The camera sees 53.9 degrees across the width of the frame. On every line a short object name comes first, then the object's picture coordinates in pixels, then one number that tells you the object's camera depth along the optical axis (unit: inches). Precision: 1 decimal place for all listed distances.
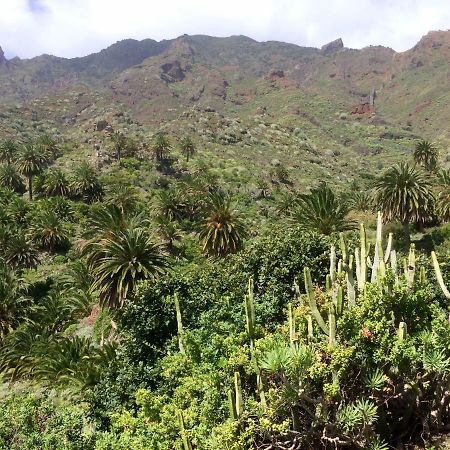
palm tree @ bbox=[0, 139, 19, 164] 3535.9
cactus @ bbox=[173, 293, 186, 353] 724.7
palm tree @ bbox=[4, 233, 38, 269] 2158.0
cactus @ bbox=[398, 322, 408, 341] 476.0
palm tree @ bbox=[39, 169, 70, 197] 3093.0
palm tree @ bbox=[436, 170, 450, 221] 1805.1
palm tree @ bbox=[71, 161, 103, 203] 3063.5
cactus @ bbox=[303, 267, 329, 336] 512.5
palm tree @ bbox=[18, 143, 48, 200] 2942.9
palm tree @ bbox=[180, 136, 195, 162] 4195.4
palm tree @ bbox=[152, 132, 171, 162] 3917.3
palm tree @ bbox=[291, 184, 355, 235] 1245.7
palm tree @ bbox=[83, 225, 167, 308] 1176.2
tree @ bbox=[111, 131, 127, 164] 3991.1
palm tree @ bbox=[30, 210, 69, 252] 2453.2
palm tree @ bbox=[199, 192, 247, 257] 1509.6
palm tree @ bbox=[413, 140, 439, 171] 2817.4
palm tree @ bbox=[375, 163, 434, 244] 1558.8
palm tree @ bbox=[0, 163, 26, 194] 3203.7
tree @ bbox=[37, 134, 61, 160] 3792.8
